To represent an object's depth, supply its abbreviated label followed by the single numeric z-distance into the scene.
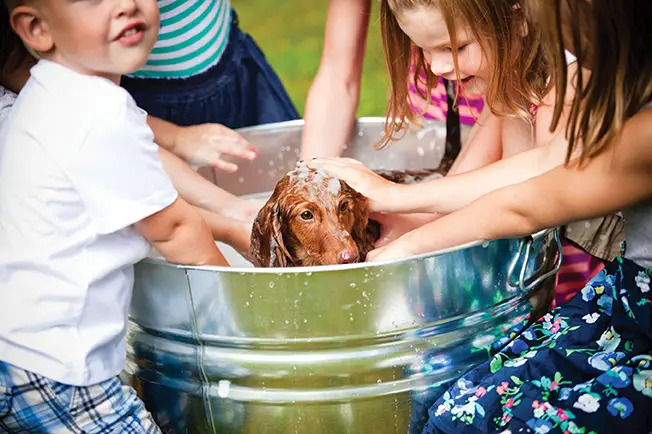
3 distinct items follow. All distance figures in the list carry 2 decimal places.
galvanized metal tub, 2.08
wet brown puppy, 2.20
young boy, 2.01
